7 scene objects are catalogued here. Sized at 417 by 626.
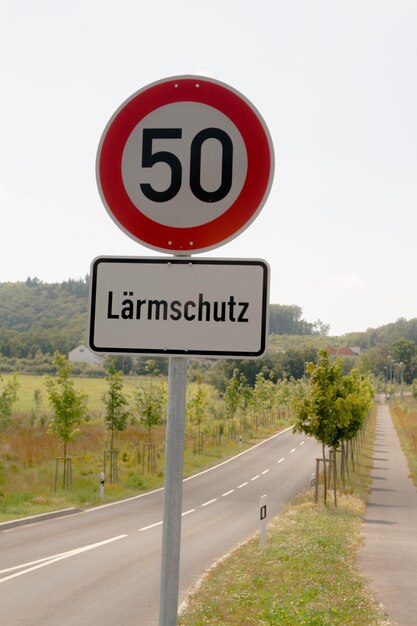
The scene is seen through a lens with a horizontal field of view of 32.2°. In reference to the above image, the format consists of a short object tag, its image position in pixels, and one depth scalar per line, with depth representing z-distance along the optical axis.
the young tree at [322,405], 24.36
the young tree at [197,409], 45.25
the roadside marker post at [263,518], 15.67
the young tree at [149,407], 34.75
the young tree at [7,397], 40.91
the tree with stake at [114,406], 31.12
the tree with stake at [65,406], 27.31
